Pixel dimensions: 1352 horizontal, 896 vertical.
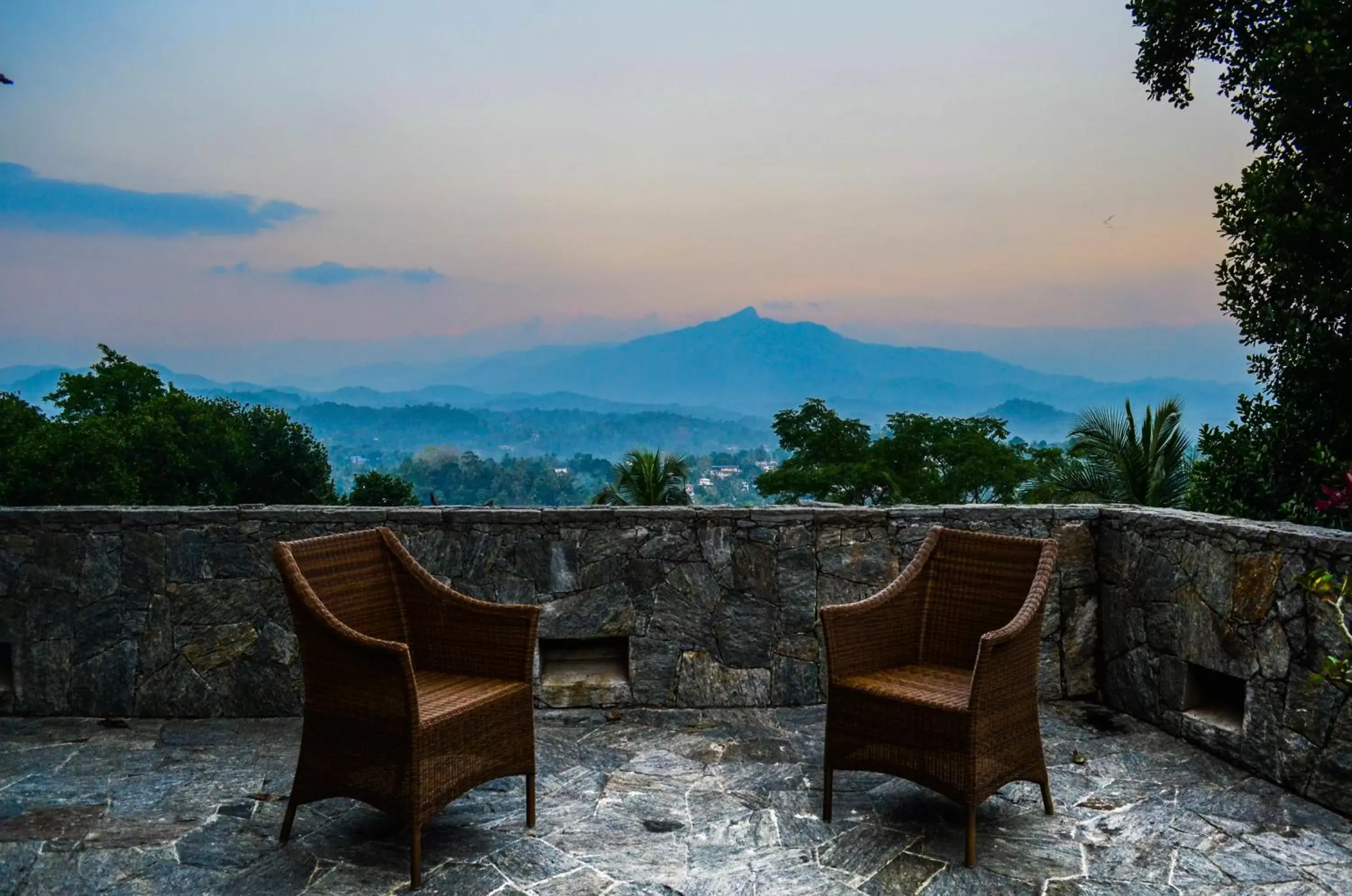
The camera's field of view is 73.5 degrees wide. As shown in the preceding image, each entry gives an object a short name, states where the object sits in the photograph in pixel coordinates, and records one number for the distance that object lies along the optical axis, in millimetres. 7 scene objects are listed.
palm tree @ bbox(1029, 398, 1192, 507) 10727
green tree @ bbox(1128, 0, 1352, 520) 4359
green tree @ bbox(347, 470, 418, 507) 24641
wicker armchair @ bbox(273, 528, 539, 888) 2422
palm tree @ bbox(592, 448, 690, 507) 20000
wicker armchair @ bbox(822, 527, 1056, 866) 2518
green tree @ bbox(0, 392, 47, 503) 20906
